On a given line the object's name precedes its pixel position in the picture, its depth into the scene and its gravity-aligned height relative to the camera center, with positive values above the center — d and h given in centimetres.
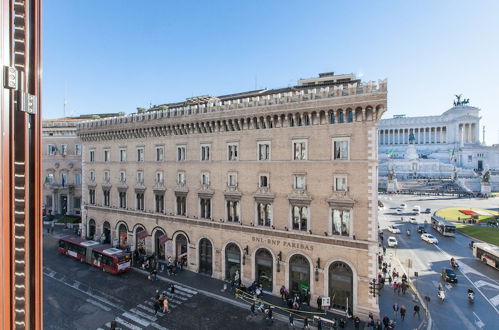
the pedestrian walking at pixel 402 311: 2387 -1272
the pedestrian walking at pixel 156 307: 2483 -1283
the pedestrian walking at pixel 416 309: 2426 -1273
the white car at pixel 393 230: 5011 -1209
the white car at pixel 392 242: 4272 -1214
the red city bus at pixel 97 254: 3259 -1132
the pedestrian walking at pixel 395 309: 2469 -1298
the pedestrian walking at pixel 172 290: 2825 -1287
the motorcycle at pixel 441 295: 2720 -1298
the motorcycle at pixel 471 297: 2707 -1310
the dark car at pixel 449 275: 3133 -1283
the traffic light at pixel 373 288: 2357 -1066
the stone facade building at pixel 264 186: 2486 -253
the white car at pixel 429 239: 4441 -1222
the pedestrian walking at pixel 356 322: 2248 -1293
